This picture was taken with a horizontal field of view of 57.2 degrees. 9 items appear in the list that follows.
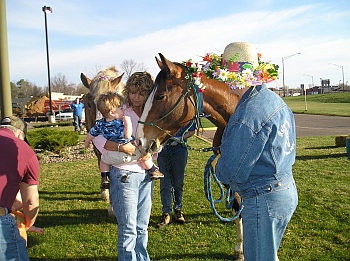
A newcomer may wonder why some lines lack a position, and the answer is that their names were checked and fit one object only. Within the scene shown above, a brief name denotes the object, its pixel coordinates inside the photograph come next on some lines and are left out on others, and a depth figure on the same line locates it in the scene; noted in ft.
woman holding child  10.02
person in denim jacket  6.63
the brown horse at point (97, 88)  16.58
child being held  10.19
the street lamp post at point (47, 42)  88.99
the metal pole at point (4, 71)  15.16
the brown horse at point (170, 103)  10.22
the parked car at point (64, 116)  108.45
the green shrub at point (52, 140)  40.19
